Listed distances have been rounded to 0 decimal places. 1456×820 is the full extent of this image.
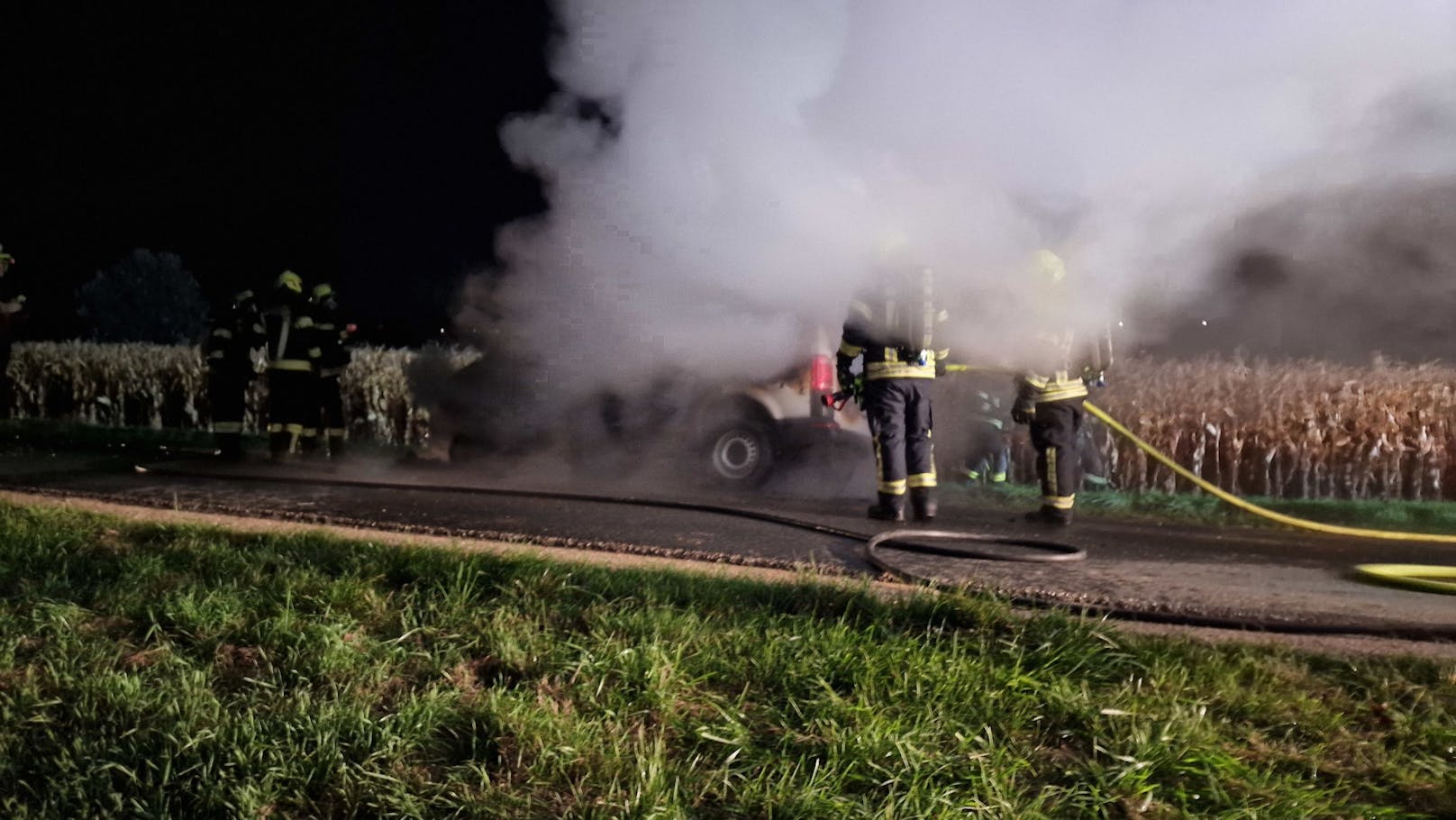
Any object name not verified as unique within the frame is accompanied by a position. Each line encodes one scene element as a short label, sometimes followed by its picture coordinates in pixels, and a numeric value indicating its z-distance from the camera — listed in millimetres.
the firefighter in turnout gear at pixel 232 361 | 10812
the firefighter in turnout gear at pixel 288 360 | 10453
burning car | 8516
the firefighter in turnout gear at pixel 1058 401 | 7055
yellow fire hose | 4902
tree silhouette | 34875
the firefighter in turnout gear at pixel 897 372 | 6945
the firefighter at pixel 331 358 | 10617
